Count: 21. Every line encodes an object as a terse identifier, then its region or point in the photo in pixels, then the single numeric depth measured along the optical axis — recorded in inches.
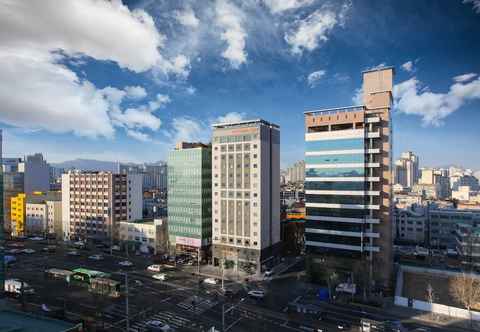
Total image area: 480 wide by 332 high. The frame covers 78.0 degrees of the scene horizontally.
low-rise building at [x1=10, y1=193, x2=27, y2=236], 5206.7
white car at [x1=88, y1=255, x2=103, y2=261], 3503.7
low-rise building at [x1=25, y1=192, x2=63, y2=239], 4926.2
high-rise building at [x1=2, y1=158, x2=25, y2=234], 5487.2
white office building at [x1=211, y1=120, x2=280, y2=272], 3021.7
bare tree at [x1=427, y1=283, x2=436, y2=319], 2137.1
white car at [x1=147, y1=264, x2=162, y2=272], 3015.7
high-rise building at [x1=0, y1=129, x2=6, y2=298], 2121.1
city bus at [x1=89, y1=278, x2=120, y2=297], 2375.7
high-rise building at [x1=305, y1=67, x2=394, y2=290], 2593.5
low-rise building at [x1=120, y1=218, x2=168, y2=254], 3767.2
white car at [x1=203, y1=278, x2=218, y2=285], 2679.6
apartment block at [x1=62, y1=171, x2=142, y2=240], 4298.7
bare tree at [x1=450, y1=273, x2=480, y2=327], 2203.5
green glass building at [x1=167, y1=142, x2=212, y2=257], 3378.4
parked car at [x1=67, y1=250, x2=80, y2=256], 3707.7
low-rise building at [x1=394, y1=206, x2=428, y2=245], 4658.0
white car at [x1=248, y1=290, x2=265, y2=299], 2369.8
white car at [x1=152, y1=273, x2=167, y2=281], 2763.3
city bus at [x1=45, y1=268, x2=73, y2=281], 2770.4
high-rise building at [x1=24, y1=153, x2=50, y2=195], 6771.7
